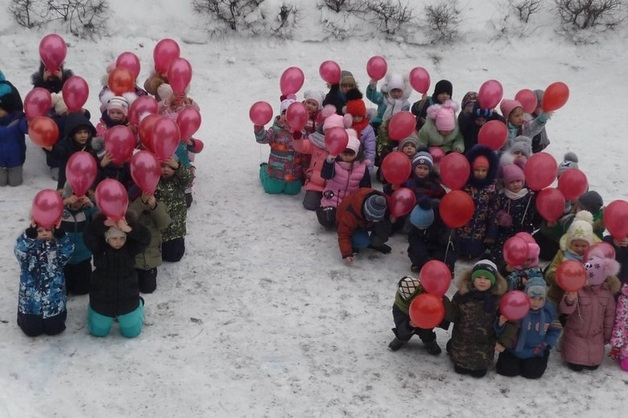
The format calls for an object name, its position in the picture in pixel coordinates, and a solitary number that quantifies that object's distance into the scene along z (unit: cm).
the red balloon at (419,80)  912
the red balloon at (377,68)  934
